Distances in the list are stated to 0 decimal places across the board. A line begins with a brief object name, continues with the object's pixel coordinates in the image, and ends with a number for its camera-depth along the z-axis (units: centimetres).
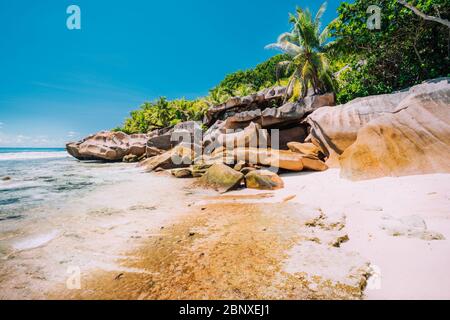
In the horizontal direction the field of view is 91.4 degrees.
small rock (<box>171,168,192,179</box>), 1105
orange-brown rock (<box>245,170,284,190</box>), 738
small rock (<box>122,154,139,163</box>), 2512
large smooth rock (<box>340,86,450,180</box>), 544
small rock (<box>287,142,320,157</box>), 1046
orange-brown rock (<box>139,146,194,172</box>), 1397
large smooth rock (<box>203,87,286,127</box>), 2459
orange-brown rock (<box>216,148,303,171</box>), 941
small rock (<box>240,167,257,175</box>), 866
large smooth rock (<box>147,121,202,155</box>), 2486
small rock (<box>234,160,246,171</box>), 906
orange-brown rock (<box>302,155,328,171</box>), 930
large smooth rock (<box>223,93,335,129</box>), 1509
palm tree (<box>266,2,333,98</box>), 1880
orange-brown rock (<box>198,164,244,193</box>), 769
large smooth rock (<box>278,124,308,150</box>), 1551
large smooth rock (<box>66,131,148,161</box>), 2714
